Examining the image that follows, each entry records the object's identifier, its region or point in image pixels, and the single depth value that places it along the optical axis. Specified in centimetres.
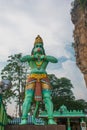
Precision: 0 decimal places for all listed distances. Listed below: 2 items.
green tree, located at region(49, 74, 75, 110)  2819
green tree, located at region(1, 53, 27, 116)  2000
